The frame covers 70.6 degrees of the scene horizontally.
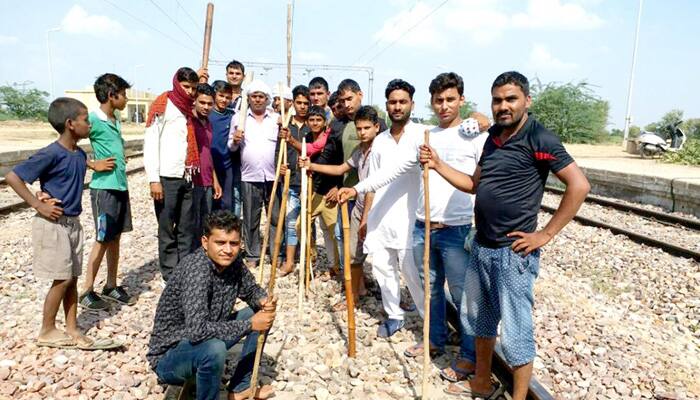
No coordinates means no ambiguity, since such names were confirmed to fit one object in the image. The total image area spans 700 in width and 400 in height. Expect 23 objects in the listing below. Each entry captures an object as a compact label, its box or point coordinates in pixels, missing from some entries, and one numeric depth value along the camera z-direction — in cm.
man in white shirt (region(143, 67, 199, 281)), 454
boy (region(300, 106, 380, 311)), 415
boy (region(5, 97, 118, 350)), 340
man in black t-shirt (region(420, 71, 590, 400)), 266
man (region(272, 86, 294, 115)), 534
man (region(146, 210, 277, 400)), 276
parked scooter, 1978
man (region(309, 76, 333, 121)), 554
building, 6269
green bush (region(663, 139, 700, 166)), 1723
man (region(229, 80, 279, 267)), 541
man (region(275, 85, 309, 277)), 550
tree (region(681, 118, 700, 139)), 4941
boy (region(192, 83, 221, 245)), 479
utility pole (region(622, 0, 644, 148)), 2542
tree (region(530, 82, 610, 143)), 3528
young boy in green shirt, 424
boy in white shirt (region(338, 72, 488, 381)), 348
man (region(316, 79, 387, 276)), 478
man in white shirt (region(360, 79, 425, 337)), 377
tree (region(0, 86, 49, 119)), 5552
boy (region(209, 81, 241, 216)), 546
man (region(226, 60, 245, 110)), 634
